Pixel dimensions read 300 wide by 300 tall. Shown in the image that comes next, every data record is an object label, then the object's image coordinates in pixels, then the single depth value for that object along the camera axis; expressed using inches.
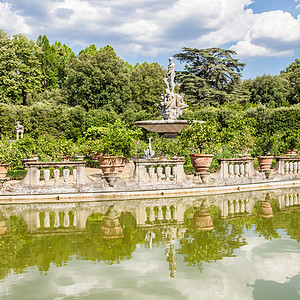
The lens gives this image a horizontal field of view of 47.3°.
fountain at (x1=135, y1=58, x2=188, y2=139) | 744.3
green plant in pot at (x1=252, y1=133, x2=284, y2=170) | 654.5
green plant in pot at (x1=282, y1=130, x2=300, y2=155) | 698.2
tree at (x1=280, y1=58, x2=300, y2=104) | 1530.5
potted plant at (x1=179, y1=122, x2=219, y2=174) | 437.7
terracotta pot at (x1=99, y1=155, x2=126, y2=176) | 382.3
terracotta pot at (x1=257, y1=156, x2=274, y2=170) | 465.4
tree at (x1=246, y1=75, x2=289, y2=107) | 1551.4
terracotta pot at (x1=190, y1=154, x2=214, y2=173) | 406.9
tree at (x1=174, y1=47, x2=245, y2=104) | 1365.7
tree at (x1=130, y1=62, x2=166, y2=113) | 1363.2
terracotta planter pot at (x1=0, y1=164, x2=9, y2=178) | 374.3
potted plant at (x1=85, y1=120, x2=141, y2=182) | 523.2
